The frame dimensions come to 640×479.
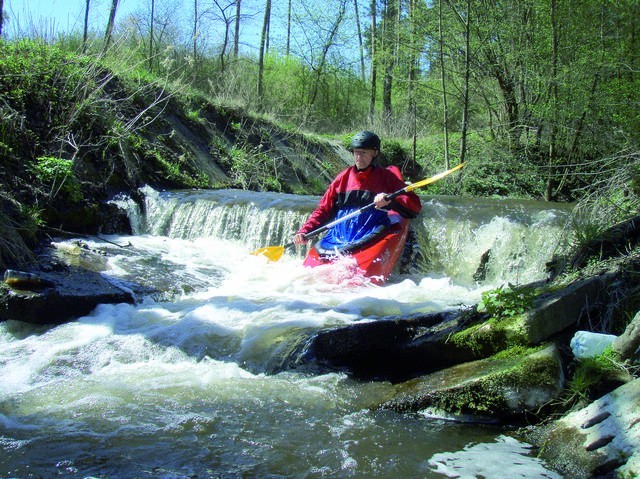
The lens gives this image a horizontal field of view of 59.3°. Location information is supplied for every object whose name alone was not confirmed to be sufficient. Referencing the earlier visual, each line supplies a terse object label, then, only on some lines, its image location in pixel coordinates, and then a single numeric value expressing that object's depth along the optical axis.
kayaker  5.67
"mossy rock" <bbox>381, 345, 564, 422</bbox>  2.57
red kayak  5.59
